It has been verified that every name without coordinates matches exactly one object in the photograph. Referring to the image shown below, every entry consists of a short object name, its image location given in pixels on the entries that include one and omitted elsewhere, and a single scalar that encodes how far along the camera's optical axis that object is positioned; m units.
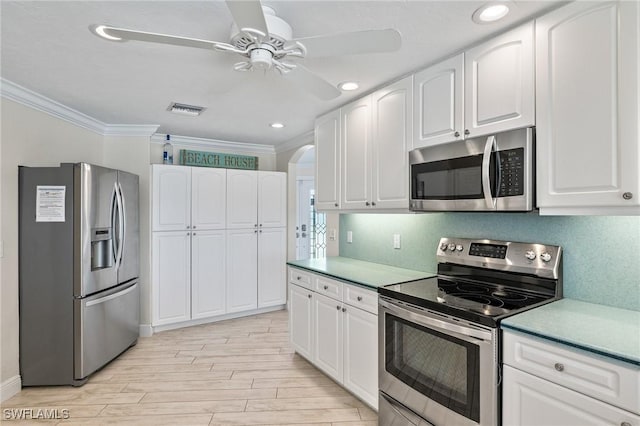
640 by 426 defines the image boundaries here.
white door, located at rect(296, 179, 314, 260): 6.28
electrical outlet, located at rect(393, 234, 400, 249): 2.93
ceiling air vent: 3.13
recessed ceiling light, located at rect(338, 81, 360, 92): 2.55
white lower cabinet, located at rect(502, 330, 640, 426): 1.22
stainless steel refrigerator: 2.75
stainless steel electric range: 1.61
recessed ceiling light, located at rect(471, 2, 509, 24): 1.60
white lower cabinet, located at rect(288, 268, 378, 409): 2.34
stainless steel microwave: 1.71
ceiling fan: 1.31
